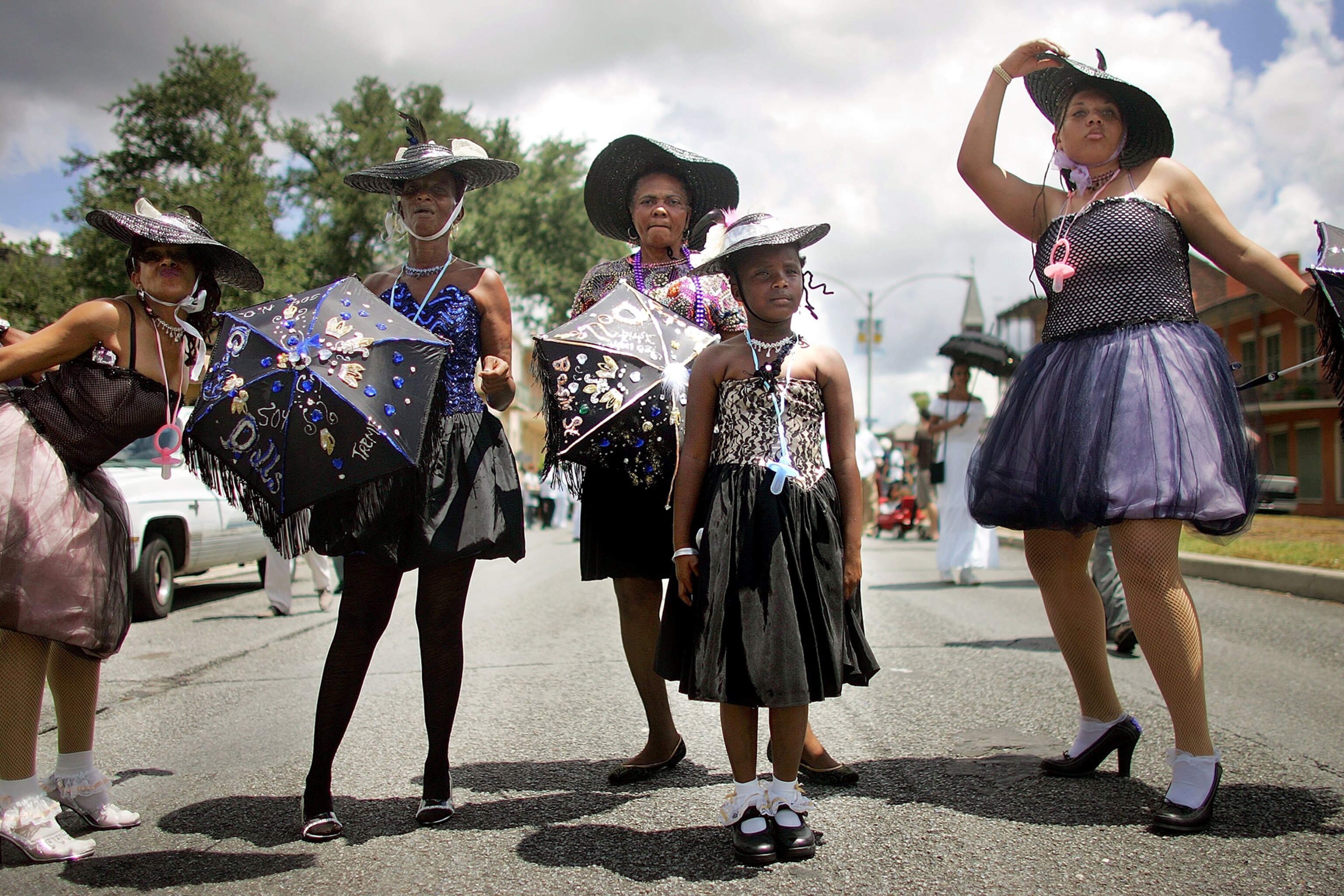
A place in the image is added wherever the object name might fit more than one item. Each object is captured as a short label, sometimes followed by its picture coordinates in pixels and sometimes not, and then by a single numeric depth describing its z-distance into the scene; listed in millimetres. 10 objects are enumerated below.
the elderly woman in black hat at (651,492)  3607
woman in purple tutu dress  3043
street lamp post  33256
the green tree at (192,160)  25375
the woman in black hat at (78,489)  3010
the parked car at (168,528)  8305
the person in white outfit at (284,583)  8398
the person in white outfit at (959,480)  9516
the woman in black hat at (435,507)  3125
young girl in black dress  2840
